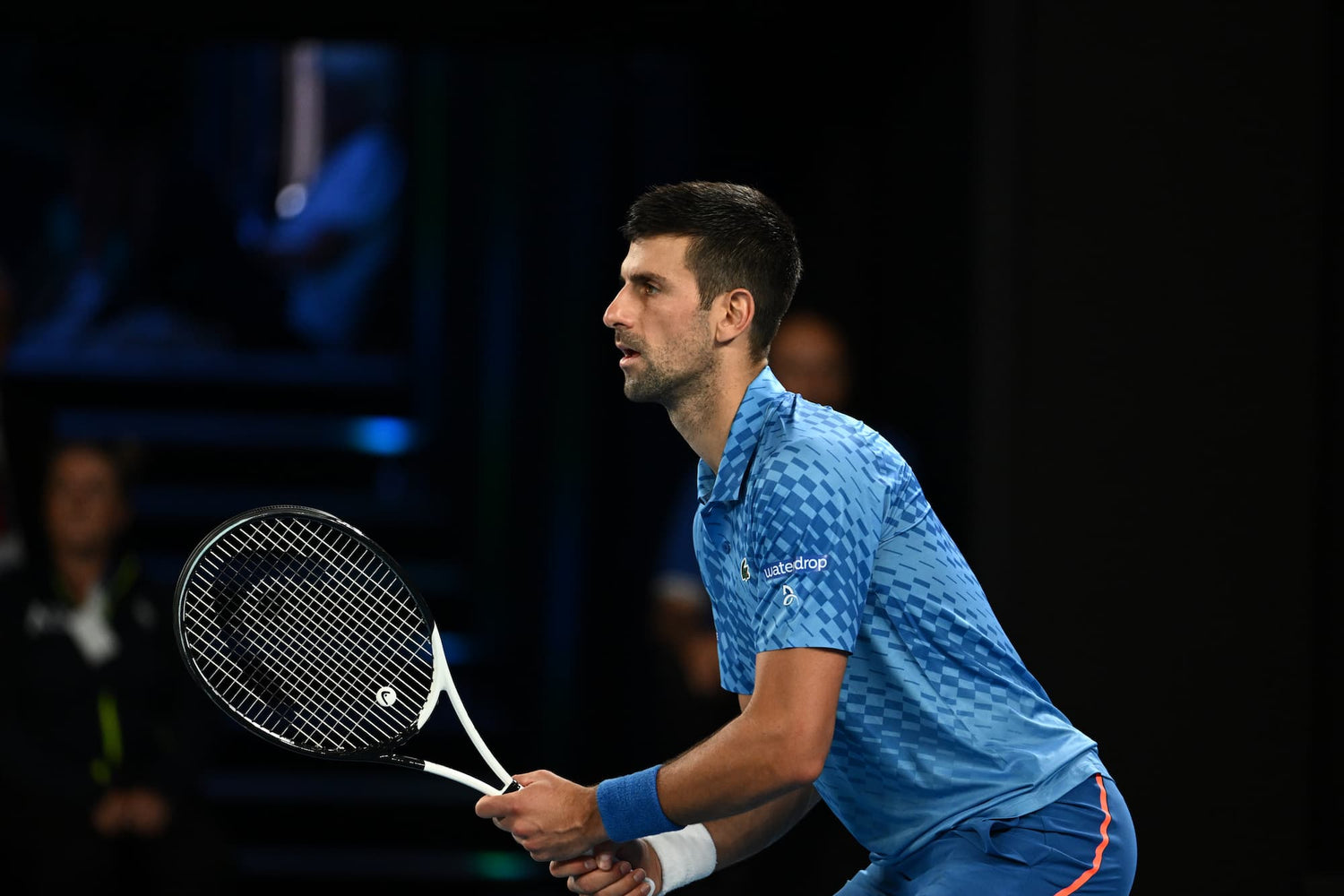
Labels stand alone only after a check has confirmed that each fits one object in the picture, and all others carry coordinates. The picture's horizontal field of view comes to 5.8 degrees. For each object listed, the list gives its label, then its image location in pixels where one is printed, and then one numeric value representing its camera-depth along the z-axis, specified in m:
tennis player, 14.91
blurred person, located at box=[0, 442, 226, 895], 16.88
